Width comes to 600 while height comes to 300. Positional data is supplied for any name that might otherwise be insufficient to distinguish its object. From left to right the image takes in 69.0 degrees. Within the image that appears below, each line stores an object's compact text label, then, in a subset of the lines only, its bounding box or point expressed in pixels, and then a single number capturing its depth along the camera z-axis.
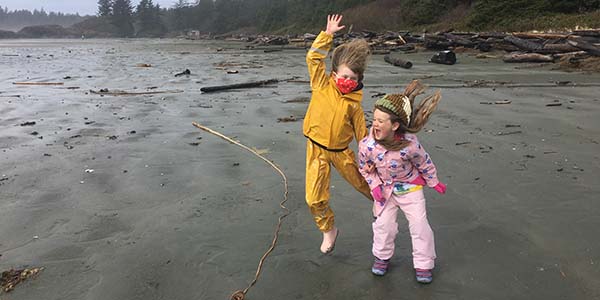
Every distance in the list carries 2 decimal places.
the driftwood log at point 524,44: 17.01
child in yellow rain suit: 2.93
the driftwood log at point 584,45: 14.40
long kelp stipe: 2.67
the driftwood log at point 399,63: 16.19
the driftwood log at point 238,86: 10.52
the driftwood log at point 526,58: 15.51
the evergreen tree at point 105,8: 136.12
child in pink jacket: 2.70
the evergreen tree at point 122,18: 129.50
